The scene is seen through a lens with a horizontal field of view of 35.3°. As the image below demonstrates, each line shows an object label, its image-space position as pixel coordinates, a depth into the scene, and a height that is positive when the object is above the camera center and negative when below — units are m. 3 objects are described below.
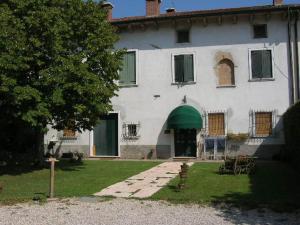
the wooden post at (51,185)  12.95 -0.89
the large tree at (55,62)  17.12 +3.48
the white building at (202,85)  25.48 +3.77
